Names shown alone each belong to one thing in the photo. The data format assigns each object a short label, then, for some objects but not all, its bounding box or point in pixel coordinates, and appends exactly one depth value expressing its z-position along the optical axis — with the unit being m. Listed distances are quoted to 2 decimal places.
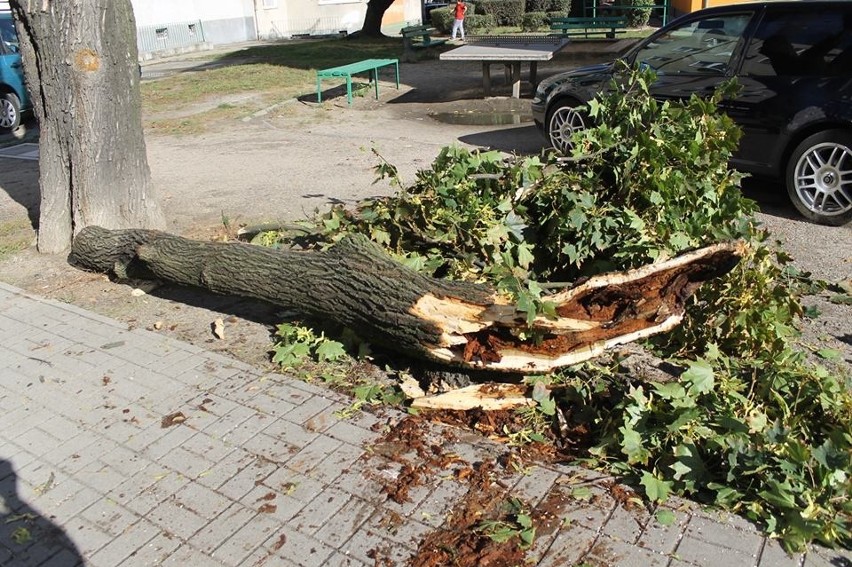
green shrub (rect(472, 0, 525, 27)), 34.56
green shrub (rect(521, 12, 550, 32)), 31.78
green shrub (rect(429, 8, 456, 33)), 33.75
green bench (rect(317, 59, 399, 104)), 14.85
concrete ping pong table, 13.68
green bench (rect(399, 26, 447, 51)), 23.21
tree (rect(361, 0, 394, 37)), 28.09
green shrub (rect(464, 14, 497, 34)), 33.50
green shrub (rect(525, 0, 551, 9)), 35.18
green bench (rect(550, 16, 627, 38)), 20.03
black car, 6.78
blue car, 14.98
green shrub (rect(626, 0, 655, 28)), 28.24
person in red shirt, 27.61
